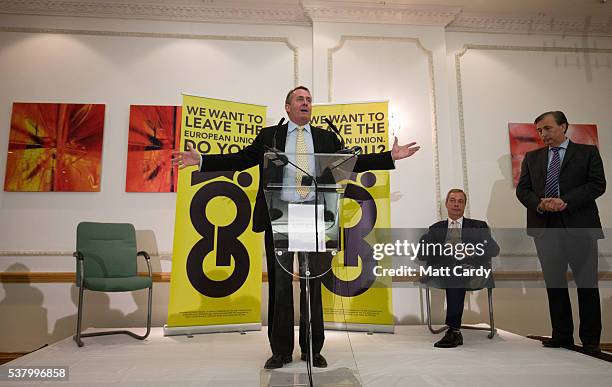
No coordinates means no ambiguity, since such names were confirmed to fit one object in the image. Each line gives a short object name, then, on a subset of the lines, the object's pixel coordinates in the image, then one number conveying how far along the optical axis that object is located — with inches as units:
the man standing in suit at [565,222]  121.8
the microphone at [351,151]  76.3
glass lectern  73.0
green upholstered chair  137.2
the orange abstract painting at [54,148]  175.2
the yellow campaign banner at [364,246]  152.9
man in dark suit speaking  97.7
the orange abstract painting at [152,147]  178.7
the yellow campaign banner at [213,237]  148.3
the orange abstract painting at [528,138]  192.4
